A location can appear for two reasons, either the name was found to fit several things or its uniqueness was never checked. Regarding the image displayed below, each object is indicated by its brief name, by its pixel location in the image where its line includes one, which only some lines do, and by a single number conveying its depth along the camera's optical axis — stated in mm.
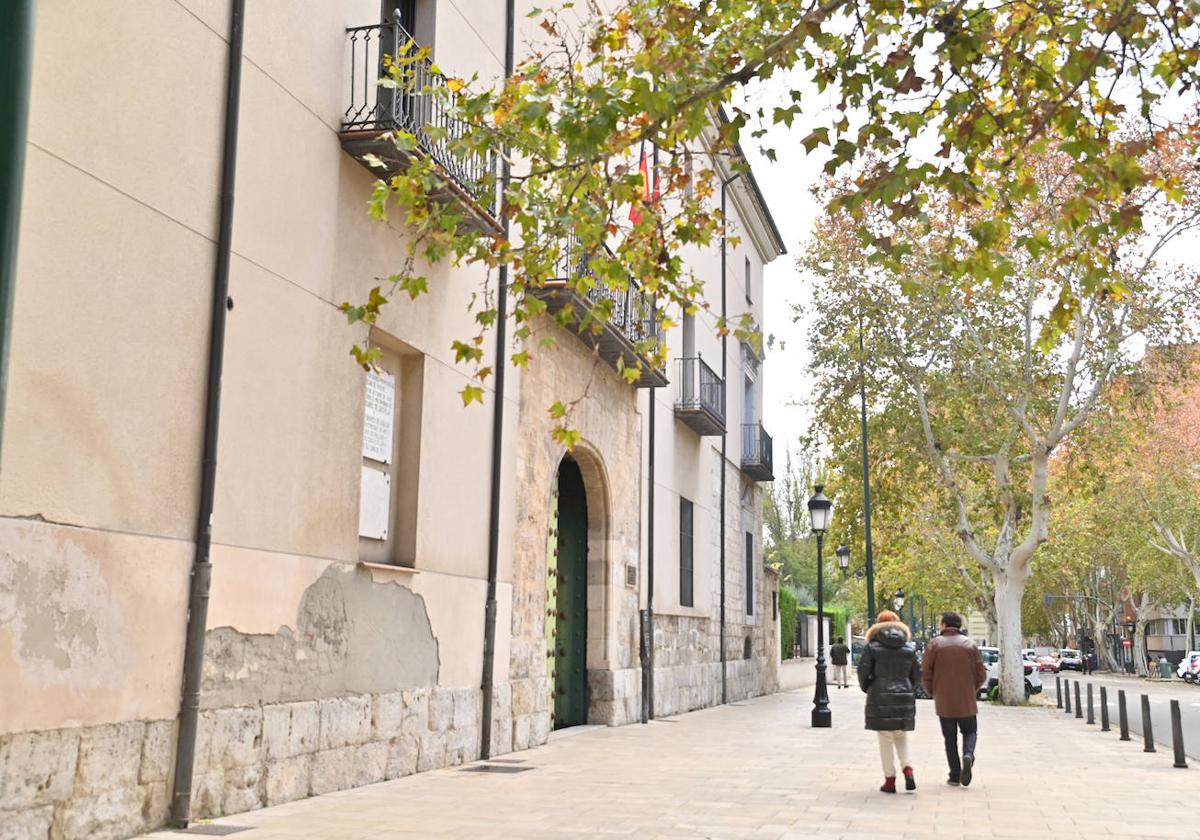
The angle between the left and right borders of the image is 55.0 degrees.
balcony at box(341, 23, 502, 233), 9203
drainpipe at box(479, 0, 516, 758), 11562
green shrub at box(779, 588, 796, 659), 35219
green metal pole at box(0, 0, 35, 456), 2471
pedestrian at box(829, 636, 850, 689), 31703
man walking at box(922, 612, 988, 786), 10156
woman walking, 9516
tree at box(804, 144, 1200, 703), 23391
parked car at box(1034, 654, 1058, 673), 67256
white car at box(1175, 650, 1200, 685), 46688
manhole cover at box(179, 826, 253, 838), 6786
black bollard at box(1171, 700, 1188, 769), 12328
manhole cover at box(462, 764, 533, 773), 10555
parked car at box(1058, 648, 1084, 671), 73562
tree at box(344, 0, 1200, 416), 6281
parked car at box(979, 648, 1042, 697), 30969
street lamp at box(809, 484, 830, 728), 17562
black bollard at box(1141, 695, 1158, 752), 13617
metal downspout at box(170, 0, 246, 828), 6996
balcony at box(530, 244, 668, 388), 13547
